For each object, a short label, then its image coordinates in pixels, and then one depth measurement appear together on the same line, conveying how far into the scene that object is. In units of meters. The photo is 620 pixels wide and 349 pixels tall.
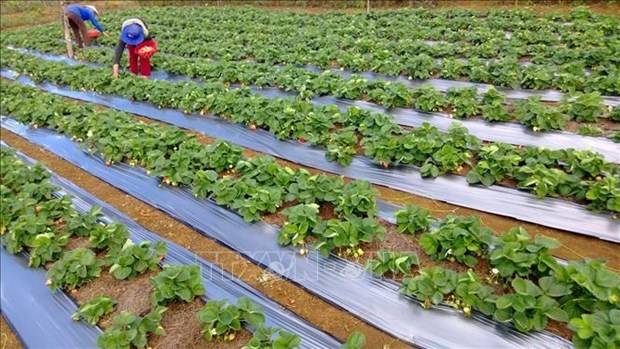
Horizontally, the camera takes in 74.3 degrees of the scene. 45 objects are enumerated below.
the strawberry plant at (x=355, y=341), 2.35
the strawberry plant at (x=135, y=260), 3.21
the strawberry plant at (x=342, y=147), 4.61
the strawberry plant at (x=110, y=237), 3.50
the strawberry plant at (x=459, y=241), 3.01
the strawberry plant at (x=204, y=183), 4.16
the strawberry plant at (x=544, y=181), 3.63
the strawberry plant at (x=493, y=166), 3.95
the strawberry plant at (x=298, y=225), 3.37
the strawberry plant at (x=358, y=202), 3.57
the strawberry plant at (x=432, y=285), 2.69
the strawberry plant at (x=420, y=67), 6.70
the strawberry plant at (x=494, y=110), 5.05
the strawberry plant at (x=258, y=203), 3.72
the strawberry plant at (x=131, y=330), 2.56
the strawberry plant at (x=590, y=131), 4.49
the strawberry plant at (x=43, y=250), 3.45
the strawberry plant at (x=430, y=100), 5.50
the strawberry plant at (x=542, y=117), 4.71
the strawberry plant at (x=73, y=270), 3.19
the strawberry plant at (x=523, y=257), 2.69
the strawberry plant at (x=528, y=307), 2.42
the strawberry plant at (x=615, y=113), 4.69
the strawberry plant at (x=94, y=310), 2.87
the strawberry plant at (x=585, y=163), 3.76
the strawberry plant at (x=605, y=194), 3.33
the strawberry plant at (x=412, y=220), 3.40
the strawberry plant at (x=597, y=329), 2.13
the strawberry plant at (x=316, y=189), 3.74
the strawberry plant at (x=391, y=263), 3.01
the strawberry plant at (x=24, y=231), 3.59
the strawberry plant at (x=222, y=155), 4.57
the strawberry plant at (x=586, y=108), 4.77
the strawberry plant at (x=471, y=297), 2.58
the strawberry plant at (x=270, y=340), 2.37
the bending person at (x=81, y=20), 10.69
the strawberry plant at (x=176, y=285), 2.92
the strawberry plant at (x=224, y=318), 2.62
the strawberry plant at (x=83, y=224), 3.71
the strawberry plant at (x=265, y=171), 4.07
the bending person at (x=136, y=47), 7.57
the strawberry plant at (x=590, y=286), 2.36
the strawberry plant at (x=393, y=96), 5.71
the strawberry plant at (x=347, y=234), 3.23
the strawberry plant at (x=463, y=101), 5.27
